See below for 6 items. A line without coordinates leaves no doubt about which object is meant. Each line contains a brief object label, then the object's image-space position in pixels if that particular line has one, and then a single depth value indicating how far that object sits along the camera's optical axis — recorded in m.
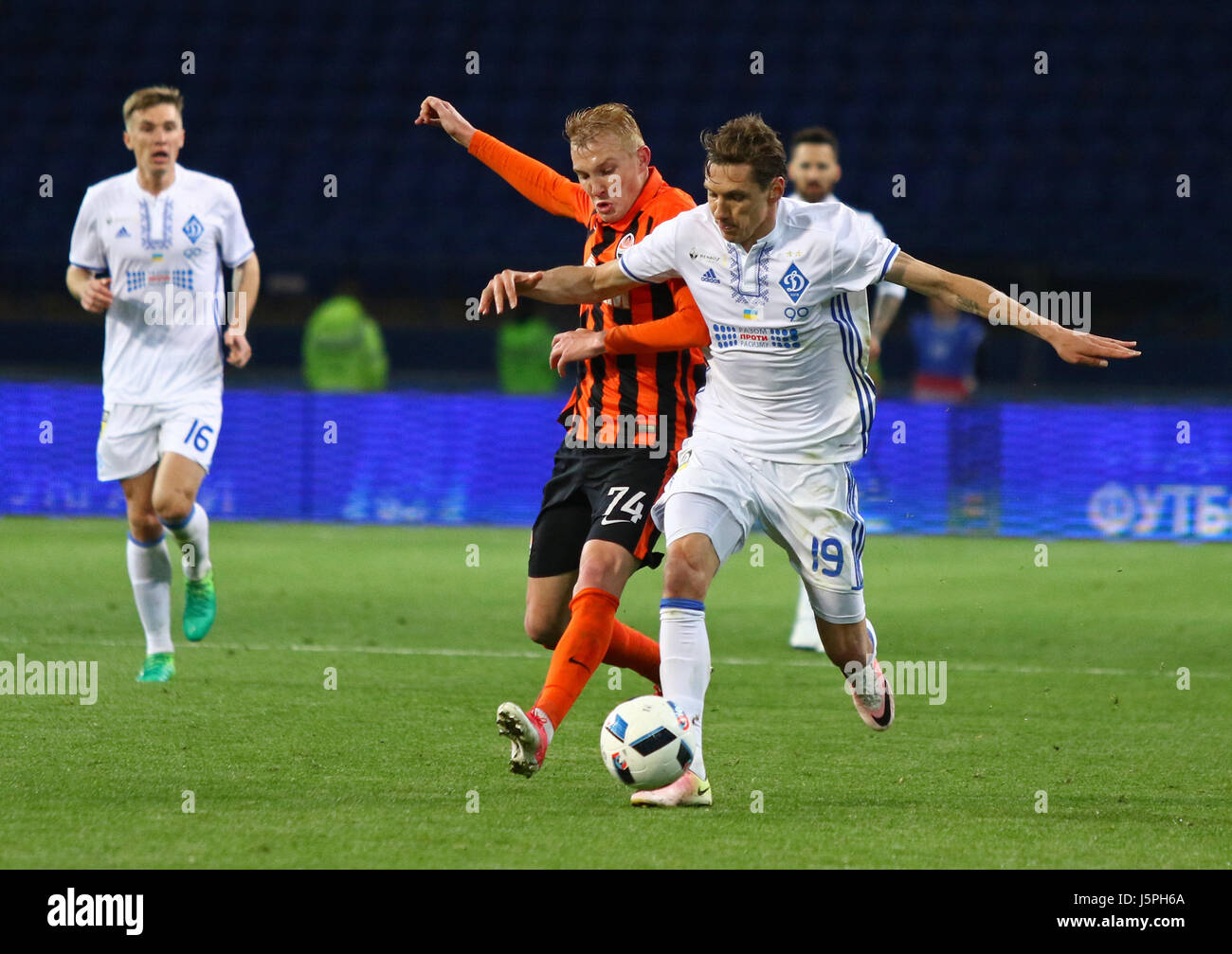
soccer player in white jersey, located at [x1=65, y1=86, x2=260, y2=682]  14.62
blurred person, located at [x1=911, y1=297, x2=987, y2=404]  29.20
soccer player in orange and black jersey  10.54
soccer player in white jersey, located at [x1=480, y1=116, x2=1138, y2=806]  9.87
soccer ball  9.22
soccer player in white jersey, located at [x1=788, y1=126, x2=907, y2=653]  15.60
